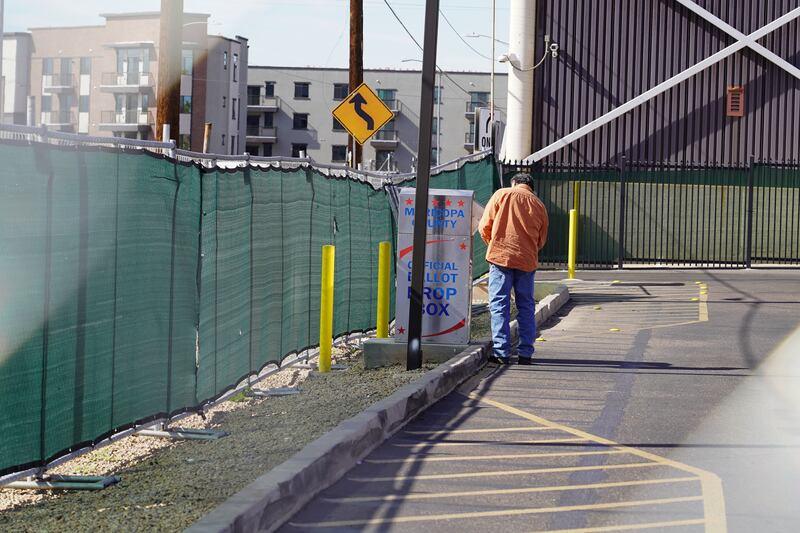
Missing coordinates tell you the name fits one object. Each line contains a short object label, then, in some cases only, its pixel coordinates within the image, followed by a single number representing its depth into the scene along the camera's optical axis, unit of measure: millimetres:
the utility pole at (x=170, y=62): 22328
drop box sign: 12703
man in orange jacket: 12555
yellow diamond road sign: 19438
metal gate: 28281
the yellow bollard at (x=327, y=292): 11695
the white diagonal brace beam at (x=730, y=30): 30844
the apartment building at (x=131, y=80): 93062
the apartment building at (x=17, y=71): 103762
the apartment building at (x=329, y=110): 107250
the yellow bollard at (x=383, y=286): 13344
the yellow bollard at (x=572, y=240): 22878
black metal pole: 11633
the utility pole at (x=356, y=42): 26516
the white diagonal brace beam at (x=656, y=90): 30875
